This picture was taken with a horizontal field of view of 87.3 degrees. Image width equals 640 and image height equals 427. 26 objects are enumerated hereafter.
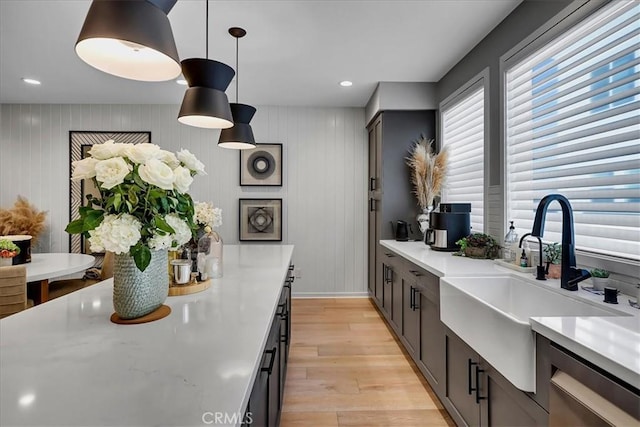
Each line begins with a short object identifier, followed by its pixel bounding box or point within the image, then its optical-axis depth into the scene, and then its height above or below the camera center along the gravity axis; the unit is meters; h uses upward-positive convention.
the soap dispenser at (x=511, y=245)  2.13 -0.20
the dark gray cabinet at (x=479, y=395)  1.22 -0.78
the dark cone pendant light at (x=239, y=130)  2.47 +0.62
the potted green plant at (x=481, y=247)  2.48 -0.24
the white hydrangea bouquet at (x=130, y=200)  0.97 +0.04
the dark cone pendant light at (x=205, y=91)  1.80 +0.67
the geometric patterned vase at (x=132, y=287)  1.05 -0.24
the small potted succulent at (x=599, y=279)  1.52 -0.29
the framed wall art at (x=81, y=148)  4.52 +0.87
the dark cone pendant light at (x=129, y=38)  0.90 +0.52
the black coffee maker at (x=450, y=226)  2.88 -0.10
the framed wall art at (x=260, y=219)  4.58 -0.08
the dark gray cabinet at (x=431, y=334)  2.06 -0.79
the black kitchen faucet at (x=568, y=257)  1.49 -0.19
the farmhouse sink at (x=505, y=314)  1.17 -0.45
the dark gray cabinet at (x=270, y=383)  0.98 -0.63
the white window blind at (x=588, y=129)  1.52 +0.46
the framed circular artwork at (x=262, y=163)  4.57 +0.68
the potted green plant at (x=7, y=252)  2.63 -0.32
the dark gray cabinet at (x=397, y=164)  3.78 +0.56
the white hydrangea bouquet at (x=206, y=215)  1.68 -0.01
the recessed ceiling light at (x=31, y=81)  3.64 +1.44
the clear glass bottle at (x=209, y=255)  1.63 -0.22
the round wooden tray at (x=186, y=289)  1.40 -0.32
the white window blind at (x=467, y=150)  2.89 +0.59
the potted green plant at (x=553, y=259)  1.77 -0.24
